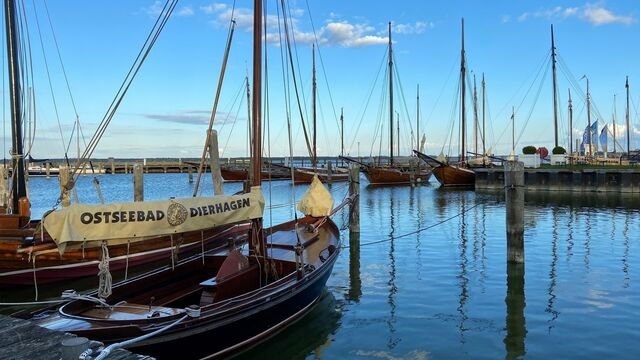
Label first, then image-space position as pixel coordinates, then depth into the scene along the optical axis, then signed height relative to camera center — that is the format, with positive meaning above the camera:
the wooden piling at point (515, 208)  13.52 -1.23
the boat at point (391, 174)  55.97 -1.09
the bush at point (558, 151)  53.94 +0.94
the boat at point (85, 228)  7.65 -0.98
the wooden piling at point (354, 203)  19.22 -1.40
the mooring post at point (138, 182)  24.12 -0.59
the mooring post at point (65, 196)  17.56 -0.83
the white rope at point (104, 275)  7.69 -1.57
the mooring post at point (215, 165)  17.28 +0.09
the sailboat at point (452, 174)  50.44 -1.17
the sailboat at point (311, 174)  59.72 -0.95
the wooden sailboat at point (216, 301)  6.90 -2.09
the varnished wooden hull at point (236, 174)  67.79 -1.02
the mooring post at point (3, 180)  23.18 -0.37
